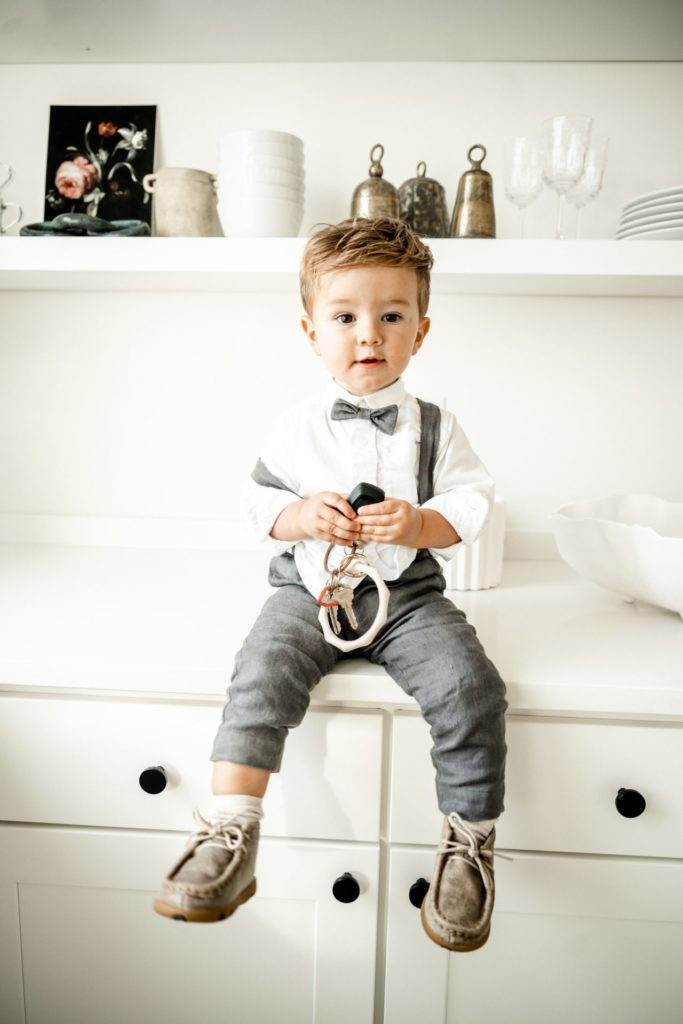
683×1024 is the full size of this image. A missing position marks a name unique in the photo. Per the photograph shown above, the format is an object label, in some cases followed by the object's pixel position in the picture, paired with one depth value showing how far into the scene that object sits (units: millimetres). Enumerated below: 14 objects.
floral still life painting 1283
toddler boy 707
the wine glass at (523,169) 1098
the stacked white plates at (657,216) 1051
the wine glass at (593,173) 1101
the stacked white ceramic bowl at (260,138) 1071
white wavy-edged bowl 938
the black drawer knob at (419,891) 834
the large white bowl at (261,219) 1089
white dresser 817
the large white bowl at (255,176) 1078
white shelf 1051
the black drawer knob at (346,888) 828
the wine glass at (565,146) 1082
